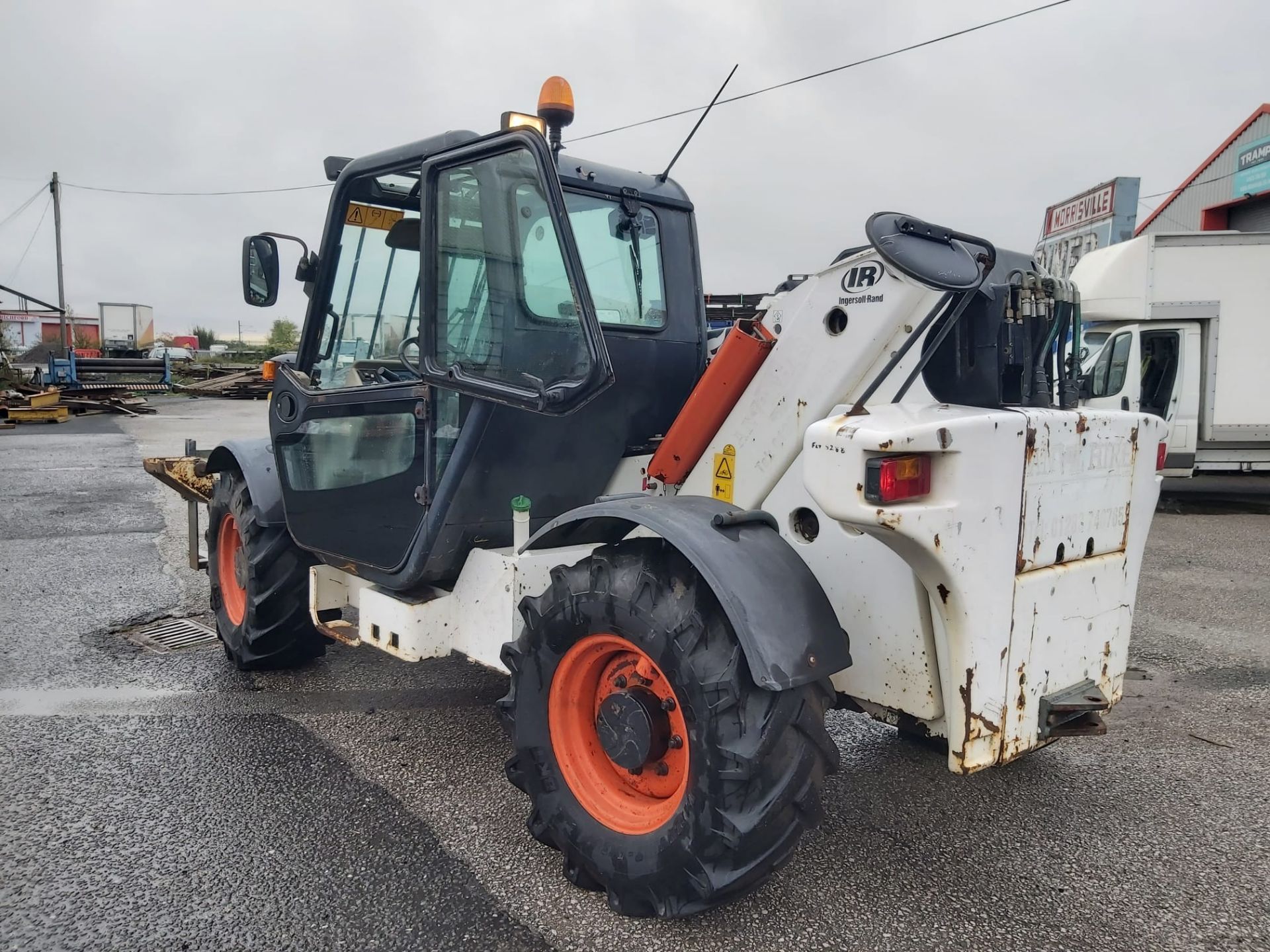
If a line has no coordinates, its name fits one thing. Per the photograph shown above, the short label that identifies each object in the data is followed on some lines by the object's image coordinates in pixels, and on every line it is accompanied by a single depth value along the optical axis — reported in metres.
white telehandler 2.35
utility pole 36.28
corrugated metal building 21.58
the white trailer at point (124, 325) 47.84
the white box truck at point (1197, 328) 10.95
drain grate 5.29
